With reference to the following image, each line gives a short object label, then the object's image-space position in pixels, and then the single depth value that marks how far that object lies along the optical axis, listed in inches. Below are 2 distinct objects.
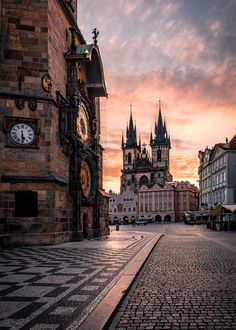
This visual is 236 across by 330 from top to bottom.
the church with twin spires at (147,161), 6368.1
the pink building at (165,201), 5669.3
